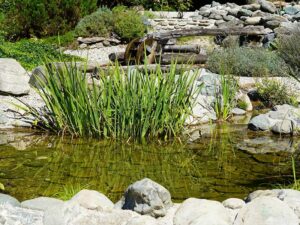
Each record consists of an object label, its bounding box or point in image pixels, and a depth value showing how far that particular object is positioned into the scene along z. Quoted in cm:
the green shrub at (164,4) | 2158
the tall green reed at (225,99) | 977
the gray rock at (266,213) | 461
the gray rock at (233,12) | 1959
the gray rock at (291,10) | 1960
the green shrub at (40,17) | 1805
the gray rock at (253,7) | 2000
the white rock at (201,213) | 471
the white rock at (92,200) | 501
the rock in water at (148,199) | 498
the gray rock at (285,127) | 895
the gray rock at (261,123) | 926
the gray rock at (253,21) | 1792
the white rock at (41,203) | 500
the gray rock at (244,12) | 1903
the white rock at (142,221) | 485
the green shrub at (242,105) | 1080
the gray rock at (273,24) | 1717
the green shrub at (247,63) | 1238
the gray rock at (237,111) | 1048
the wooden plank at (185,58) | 1412
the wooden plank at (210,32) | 1477
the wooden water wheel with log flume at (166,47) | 1414
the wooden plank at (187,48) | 1510
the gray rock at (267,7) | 1986
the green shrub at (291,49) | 1252
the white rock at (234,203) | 511
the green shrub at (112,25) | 1739
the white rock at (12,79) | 1034
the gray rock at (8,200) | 500
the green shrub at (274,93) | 1077
